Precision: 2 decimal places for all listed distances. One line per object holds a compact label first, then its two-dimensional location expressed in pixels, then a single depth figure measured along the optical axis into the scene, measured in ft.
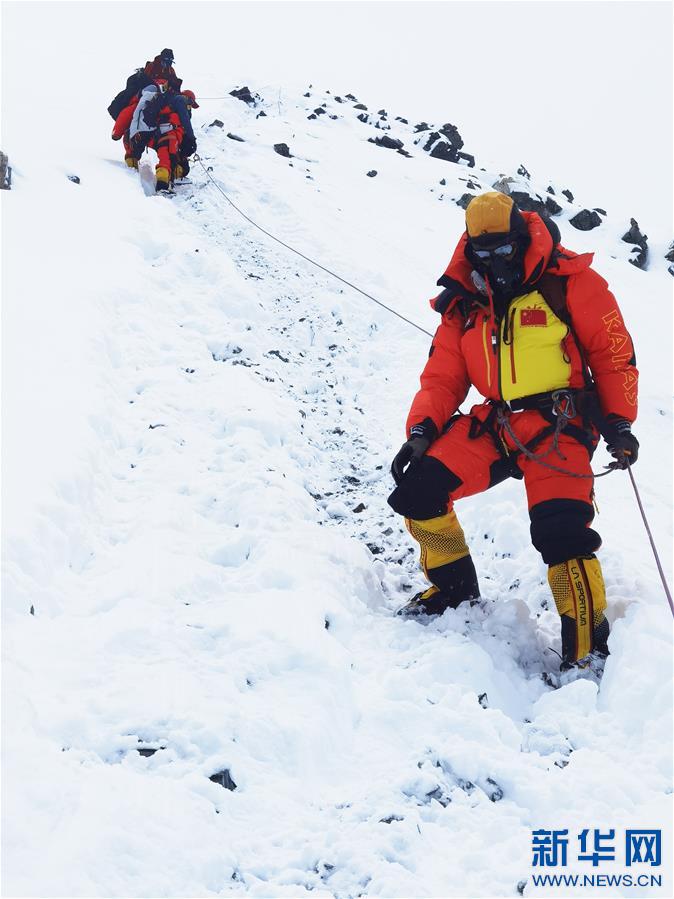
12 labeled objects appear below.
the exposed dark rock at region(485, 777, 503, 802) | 9.34
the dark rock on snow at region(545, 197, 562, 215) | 68.03
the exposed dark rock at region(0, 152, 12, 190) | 27.50
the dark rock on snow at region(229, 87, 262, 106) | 72.79
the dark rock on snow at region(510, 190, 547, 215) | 61.87
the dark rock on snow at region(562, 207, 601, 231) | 66.95
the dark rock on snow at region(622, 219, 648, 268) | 63.41
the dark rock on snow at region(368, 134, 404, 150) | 71.00
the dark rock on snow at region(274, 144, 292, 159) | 50.65
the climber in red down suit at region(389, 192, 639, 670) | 12.17
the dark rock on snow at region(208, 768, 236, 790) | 9.12
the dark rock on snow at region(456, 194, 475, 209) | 54.84
